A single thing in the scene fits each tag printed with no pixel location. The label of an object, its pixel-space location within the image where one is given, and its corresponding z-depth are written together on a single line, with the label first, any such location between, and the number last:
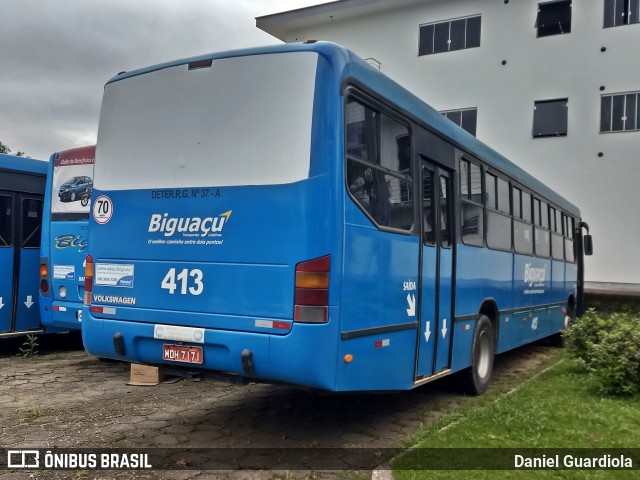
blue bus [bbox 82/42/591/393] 4.44
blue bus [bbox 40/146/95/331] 8.73
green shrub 6.30
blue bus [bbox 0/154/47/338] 8.95
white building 18.70
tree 31.41
